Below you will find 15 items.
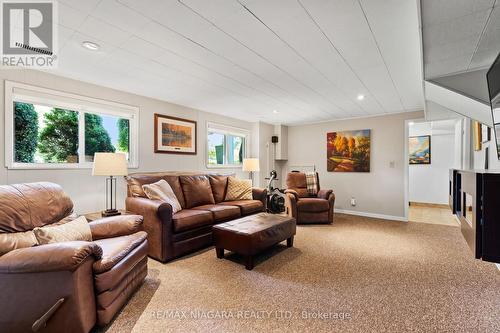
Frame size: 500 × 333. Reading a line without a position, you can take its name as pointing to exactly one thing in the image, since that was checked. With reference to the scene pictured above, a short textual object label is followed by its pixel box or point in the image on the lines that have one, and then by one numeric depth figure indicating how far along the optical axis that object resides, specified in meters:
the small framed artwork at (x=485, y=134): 2.77
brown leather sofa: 2.63
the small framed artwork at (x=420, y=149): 6.25
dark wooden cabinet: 1.17
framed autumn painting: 5.17
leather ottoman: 2.45
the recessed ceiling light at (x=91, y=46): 2.15
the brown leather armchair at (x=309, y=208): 4.29
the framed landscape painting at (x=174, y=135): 3.94
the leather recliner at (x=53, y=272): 1.32
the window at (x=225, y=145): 4.99
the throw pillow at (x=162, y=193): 2.97
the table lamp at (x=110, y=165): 2.73
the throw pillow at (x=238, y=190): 4.14
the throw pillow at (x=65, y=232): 1.61
